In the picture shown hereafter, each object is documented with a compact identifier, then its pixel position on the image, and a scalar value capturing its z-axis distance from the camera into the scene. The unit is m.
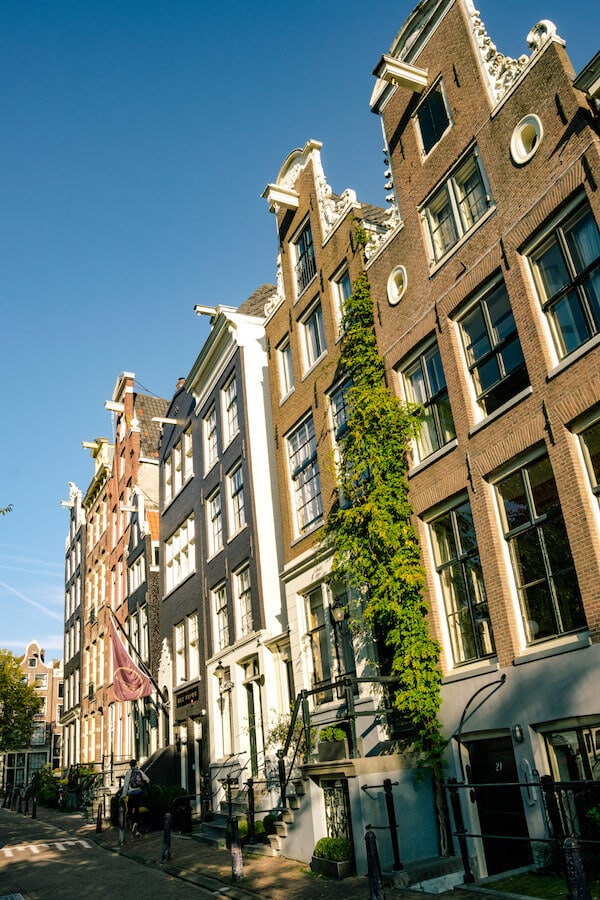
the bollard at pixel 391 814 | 11.30
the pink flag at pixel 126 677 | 25.81
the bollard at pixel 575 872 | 6.65
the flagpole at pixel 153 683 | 26.18
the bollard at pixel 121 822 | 18.89
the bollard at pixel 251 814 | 15.55
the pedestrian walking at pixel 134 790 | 20.17
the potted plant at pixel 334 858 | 11.92
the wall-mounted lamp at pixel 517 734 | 10.59
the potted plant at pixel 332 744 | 13.52
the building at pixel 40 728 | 79.12
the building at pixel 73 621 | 45.25
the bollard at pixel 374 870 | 9.17
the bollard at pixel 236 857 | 12.45
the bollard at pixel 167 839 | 15.34
